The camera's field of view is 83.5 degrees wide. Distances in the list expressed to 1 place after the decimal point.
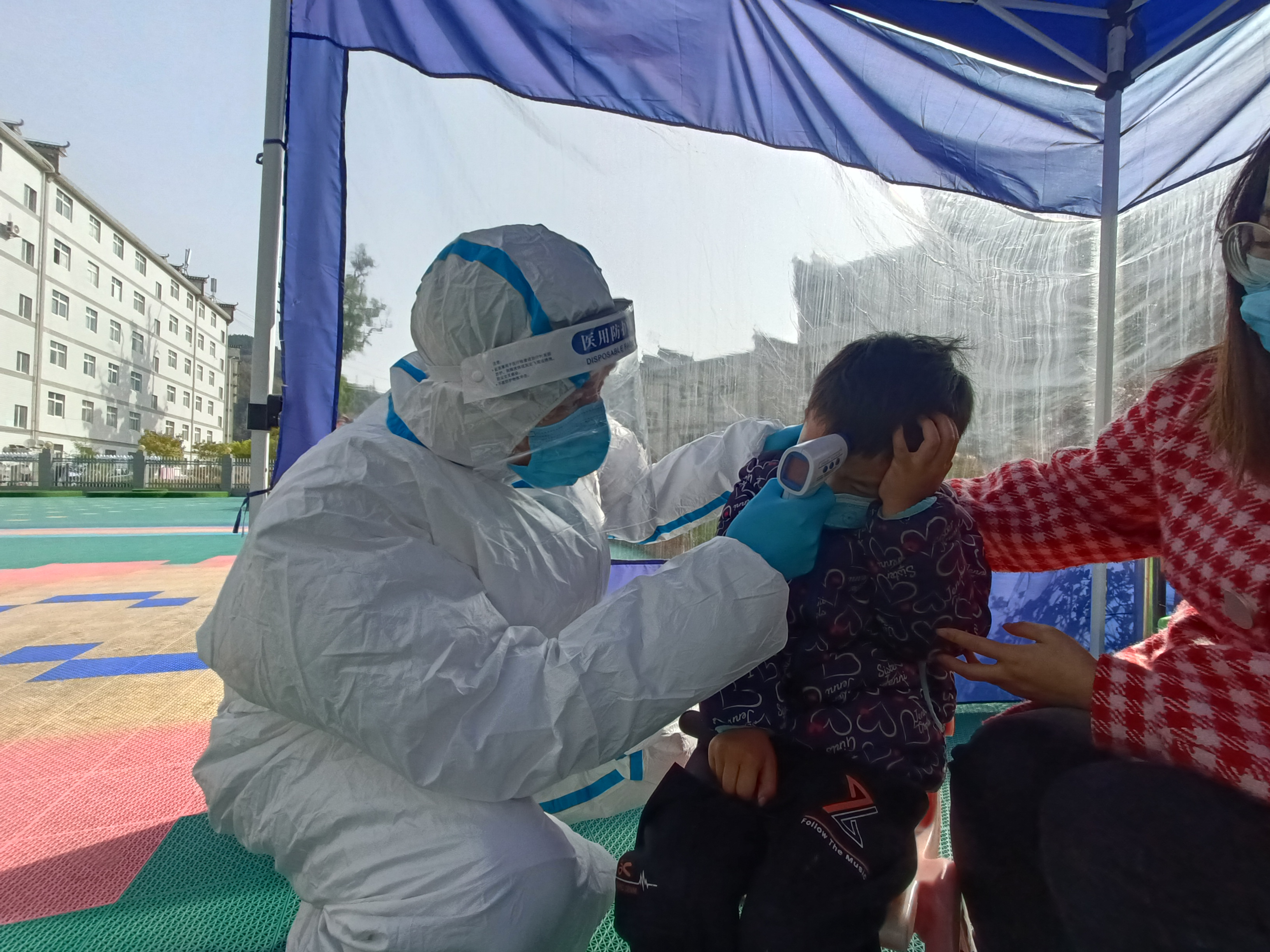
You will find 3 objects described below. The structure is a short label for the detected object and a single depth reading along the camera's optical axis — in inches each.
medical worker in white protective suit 33.8
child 36.0
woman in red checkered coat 26.8
